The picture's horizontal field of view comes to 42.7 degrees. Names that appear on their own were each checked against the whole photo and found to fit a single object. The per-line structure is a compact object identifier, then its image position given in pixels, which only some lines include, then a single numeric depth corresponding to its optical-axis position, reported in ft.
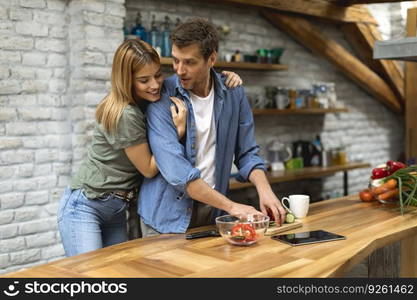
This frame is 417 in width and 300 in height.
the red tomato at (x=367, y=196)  9.62
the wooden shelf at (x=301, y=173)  16.24
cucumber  7.89
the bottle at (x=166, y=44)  14.49
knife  7.16
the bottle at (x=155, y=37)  14.29
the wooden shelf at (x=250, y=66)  15.99
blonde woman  7.64
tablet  6.81
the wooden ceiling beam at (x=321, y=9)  16.87
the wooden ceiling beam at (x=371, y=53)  20.66
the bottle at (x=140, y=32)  14.02
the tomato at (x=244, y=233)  6.61
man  7.48
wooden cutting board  7.34
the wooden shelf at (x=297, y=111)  17.10
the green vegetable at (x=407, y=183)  8.86
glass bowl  6.63
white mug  8.29
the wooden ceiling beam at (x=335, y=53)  18.49
